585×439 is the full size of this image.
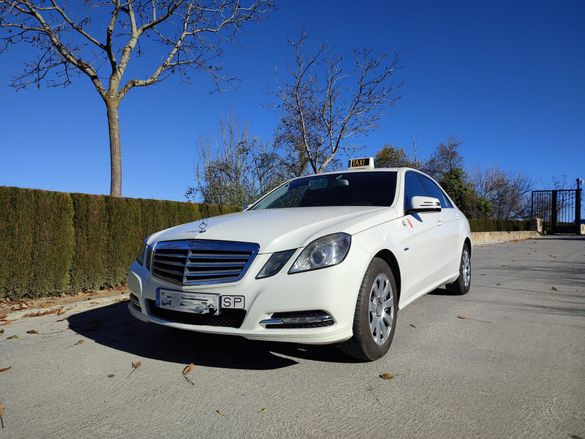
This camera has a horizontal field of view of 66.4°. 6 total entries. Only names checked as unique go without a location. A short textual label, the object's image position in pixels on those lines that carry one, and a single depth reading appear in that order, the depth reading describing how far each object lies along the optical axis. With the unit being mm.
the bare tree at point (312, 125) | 18516
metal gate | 37562
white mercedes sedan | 2902
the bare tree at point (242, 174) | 19250
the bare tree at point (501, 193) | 51969
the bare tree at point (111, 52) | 9961
